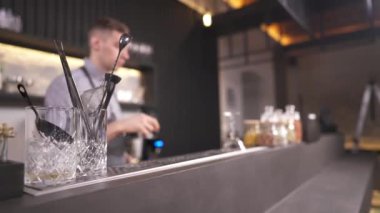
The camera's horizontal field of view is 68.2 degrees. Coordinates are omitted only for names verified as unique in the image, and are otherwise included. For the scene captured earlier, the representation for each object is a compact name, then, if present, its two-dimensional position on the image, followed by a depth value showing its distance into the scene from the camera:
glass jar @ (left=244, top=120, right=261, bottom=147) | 1.35
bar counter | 0.44
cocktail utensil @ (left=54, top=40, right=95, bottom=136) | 0.58
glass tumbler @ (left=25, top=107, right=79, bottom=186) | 0.50
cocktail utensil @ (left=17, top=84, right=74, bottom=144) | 0.50
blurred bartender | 0.87
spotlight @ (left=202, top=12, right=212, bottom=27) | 2.09
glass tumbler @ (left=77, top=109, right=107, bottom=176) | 0.58
